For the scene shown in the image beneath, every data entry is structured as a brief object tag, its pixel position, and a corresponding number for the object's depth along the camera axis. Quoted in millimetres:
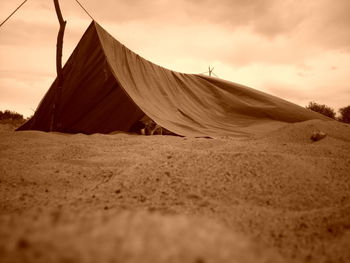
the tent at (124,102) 3604
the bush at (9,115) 9055
